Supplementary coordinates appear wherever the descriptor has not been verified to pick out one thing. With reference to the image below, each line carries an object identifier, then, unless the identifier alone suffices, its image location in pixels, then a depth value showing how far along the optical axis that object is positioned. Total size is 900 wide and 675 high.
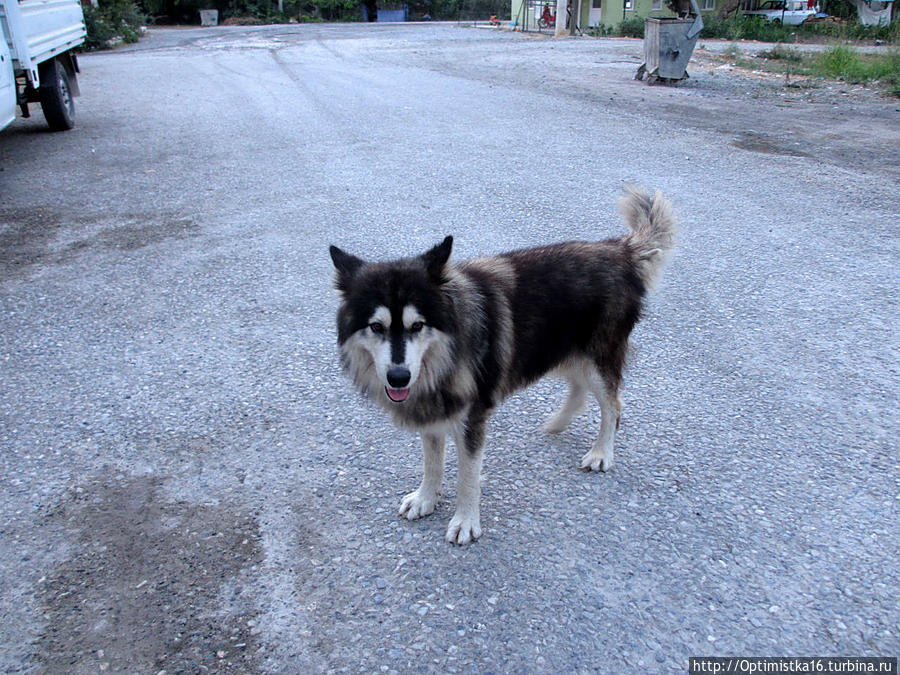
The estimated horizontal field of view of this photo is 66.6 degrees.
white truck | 9.09
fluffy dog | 2.83
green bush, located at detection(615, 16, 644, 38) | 30.70
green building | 36.72
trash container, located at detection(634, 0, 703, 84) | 14.13
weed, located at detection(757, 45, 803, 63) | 19.62
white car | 35.31
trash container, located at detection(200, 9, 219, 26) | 41.41
